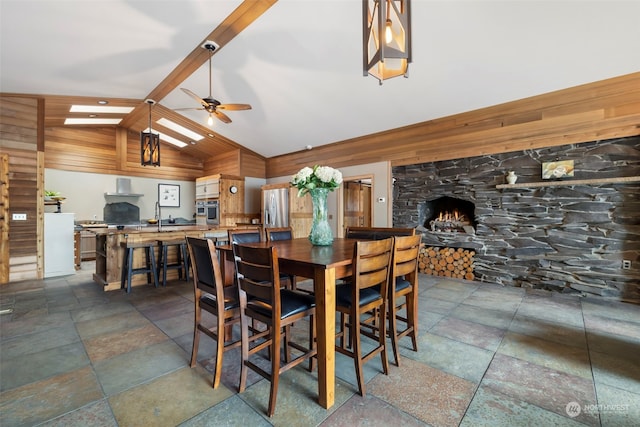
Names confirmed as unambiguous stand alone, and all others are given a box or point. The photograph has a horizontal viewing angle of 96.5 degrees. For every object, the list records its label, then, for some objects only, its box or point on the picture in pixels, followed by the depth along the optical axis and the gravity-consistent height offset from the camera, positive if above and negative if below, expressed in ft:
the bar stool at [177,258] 14.44 -2.37
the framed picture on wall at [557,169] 12.51 +1.87
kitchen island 13.75 -1.72
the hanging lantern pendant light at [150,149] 16.80 +3.89
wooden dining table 5.37 -1.70
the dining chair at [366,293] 5.68 -1.85
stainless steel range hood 23.89 +2.24
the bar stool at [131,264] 13.34 -2.39
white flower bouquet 7.97 +0.97
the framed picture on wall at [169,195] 26.89 +1.84
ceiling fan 11.39 +4.50
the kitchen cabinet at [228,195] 24.25 +1.61
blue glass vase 8.30 -0.32
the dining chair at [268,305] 5.28 -1.91
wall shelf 11.20 +1.24
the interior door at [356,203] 22.24 +0.79
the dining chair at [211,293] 6.04 -1.91
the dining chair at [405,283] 6.72 -1.91
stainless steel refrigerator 22.67 +0.53
